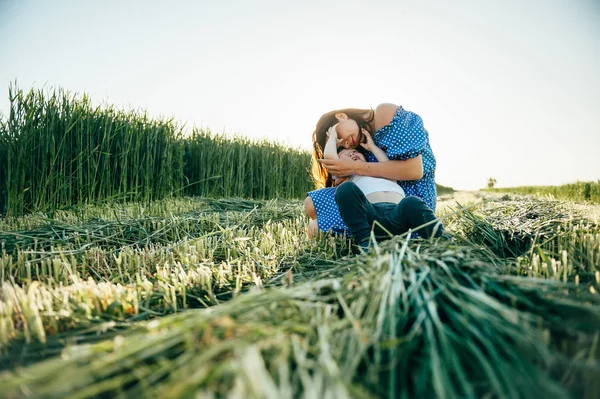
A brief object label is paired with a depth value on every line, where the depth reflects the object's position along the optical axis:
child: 2.09
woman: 2.69
